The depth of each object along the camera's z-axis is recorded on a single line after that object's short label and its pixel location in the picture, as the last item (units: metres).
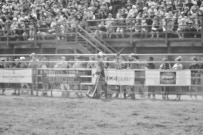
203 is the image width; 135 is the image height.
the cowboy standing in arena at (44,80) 18.48
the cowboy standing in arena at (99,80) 17.09
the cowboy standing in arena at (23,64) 19.20
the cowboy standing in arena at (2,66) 19.55
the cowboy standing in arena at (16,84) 19.25
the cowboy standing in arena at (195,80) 16.28
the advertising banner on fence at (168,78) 16.42
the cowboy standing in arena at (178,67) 16.59
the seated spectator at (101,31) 22.56
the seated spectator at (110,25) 22.51
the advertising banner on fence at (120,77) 17.11
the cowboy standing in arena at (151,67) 16.88
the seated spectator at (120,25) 22.41
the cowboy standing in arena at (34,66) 18.75
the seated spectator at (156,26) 21.23
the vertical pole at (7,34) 25.87
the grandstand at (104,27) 21.28
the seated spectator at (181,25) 20.58
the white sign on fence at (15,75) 18.92
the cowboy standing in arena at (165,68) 16.73
